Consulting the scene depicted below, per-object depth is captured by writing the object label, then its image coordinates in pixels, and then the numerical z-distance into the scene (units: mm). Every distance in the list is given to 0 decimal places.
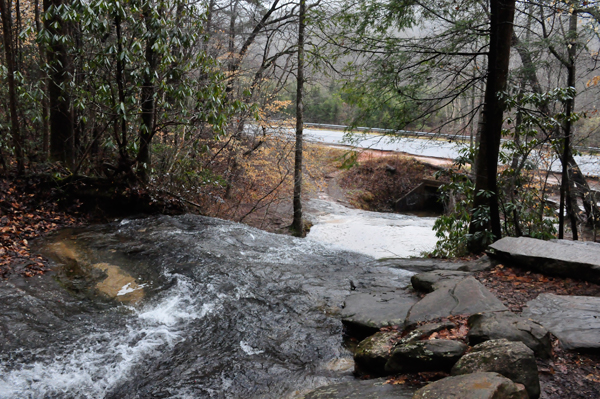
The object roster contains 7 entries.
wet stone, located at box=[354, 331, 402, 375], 3531
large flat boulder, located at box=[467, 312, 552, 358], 3090
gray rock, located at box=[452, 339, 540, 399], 2590
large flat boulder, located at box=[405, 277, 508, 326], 3910
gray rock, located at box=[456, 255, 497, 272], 5898
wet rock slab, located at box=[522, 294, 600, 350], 3250
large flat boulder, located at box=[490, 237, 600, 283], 4711
